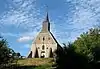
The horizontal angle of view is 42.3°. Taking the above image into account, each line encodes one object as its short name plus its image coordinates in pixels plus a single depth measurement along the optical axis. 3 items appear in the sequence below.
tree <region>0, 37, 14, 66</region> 20.44
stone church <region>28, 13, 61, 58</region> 58.93
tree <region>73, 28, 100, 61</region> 26.55
